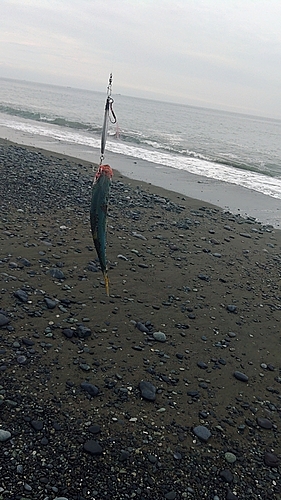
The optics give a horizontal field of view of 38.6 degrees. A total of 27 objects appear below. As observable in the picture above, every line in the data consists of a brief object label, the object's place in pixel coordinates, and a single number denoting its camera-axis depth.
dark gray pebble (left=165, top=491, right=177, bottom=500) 3.15
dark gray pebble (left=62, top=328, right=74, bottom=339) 4.86
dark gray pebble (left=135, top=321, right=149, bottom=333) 5.32
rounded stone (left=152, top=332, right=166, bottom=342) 5.20
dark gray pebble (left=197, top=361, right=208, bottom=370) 4.85
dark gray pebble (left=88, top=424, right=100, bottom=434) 3.60
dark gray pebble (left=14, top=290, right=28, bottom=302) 5.34
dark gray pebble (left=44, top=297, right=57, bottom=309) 5.34
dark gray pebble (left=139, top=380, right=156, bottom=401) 4.15
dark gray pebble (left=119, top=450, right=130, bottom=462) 3.39
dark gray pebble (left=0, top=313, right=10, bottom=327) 4.80
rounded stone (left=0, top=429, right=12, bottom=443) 3.31
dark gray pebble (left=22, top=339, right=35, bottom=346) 4.56
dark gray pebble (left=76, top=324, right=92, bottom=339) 4.90
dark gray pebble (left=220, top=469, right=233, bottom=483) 3.42
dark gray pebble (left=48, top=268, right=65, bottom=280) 6.17
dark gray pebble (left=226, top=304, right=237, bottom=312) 6.30
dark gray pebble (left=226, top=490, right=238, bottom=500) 3.26
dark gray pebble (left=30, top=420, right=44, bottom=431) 3.49
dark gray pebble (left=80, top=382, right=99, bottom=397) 4.06
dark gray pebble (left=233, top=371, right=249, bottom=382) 4.79
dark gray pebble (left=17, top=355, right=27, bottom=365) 4.26
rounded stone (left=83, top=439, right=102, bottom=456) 3.39
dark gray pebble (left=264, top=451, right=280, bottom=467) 3.69
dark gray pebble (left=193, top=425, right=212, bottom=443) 3.81
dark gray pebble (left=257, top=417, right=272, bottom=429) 4.13
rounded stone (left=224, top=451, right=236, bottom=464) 3.62
